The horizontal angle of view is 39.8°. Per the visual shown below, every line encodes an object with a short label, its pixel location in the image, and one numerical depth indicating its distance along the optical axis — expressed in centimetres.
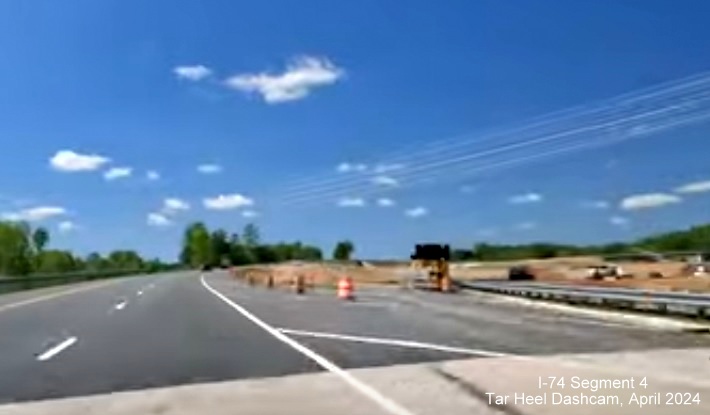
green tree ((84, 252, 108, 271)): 17962
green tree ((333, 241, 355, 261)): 16805
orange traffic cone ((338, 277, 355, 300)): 3838
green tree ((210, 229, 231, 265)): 18345
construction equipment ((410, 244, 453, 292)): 4822
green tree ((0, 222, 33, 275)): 16351
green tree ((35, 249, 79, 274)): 18750
